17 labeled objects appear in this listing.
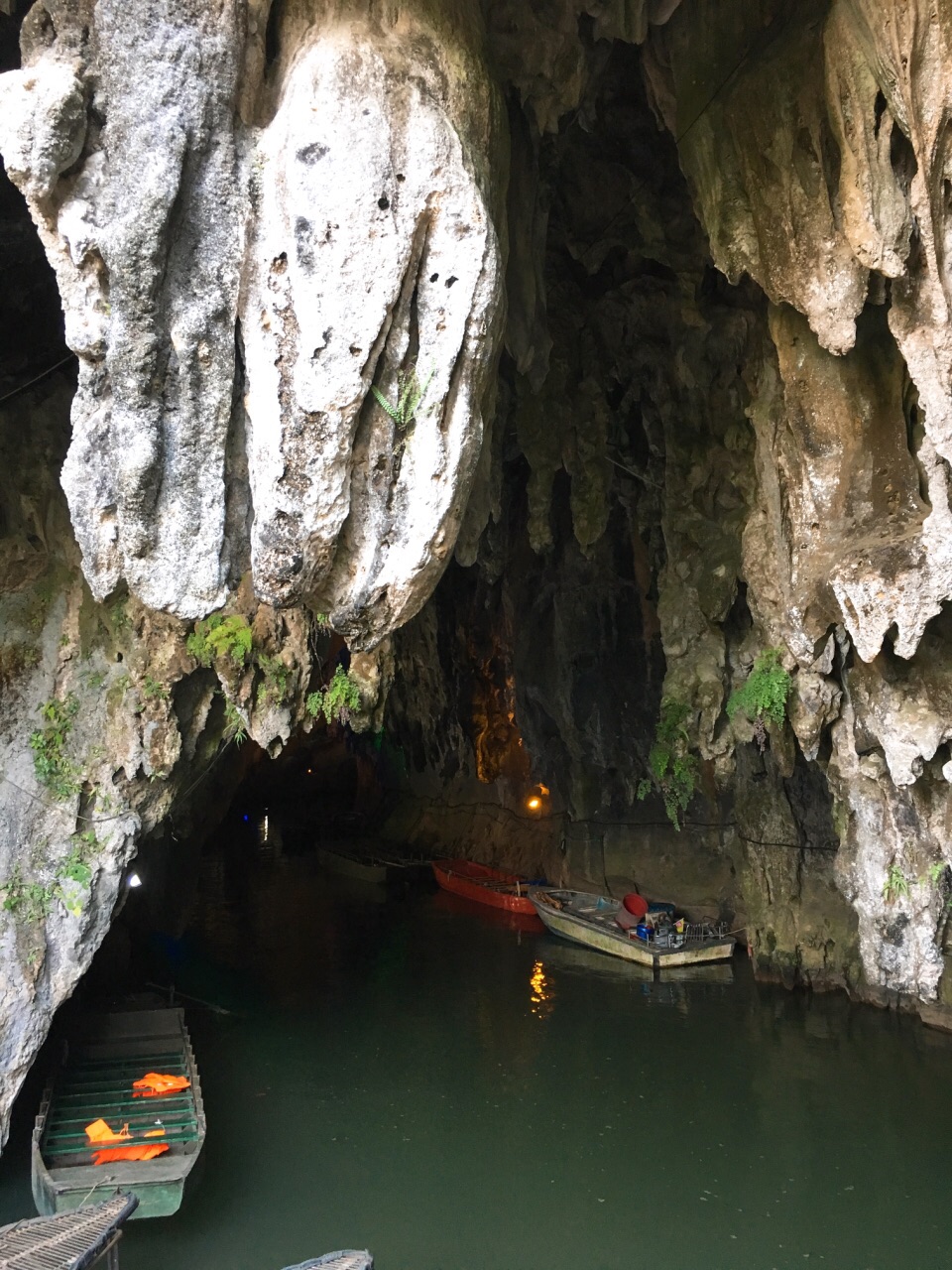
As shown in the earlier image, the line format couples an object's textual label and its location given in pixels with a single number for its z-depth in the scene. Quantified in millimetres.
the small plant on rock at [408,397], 6527
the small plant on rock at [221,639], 10672
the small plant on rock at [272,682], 10961
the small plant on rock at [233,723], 11172
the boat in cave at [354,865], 26234
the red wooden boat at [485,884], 22016
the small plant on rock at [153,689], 10750
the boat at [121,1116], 8086
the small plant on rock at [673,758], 14664
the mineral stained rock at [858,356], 7090
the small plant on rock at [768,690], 11062
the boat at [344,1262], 7116
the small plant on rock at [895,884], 10516
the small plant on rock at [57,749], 10398
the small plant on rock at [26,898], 9766
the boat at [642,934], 17516
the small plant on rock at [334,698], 11234
